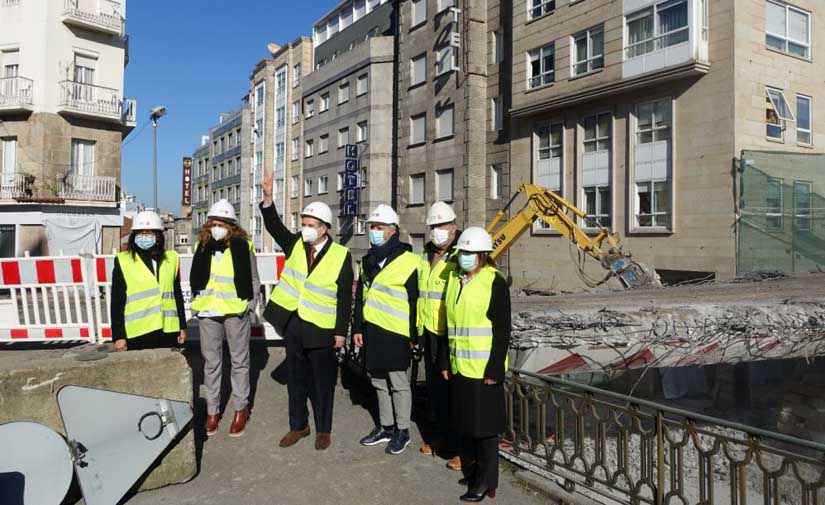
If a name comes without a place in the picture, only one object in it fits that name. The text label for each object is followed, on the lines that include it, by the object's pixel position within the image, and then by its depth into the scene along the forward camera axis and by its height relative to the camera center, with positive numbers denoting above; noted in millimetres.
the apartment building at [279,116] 45406 +11135
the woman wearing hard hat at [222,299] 5305 -381
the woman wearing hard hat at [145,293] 5125 -323
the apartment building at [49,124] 25516 +5604
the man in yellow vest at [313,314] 4988 -476
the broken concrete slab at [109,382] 3828 -839
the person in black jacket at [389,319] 4906 -517
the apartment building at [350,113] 34344 +8729
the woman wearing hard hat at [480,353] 4098 -656
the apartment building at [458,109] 26750 +6822
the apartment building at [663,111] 17703 +4744
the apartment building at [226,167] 55125 +9301
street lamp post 42156 +10001
